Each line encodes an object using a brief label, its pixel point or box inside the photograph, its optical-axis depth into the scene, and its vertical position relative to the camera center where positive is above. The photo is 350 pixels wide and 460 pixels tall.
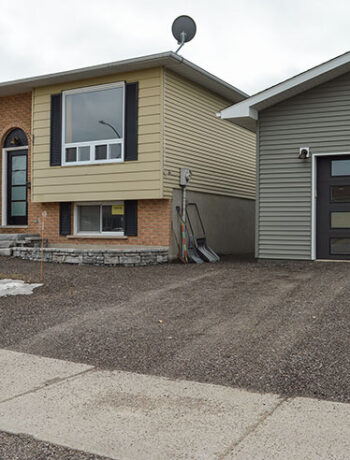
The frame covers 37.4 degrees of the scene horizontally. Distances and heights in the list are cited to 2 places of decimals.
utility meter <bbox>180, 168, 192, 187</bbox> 12.13 +1.16
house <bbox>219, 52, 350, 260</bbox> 10.30 +1.34
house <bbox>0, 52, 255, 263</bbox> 11.71 +1.73
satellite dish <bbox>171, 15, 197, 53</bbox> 12.50 +4.78
